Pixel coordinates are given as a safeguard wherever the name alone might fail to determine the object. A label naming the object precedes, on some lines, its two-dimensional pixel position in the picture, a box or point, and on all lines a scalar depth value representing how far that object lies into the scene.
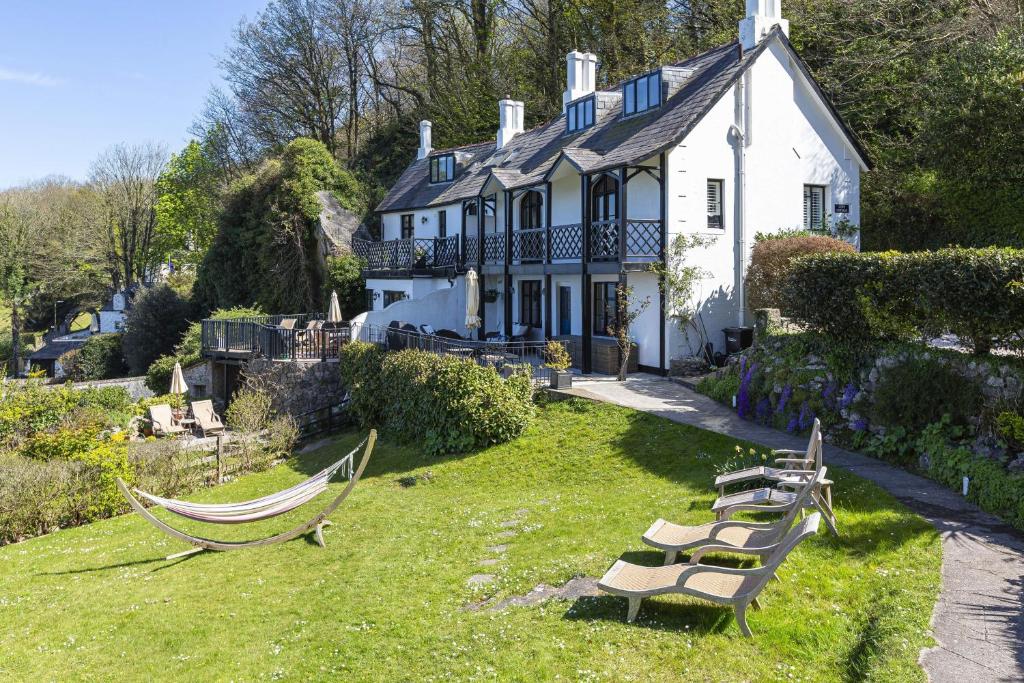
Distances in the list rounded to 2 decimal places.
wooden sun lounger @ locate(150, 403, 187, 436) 23.83
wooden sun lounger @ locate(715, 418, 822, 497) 9.18
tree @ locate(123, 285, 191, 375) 40.69
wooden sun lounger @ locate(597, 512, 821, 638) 6.56
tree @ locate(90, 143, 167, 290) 57.59
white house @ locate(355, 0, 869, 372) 21.16
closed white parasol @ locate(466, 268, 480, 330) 23.38
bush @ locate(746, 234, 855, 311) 19.56
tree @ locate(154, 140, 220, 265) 57.00
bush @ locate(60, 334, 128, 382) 43.53
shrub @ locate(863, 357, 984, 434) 11.81
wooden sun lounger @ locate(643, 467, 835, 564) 7.12
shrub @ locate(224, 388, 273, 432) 20.95
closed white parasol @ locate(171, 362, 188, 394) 25.50
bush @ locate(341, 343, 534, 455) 17.31
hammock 10.94
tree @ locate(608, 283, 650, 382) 20.75
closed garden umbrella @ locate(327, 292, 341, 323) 26.95
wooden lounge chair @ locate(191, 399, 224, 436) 24.31
